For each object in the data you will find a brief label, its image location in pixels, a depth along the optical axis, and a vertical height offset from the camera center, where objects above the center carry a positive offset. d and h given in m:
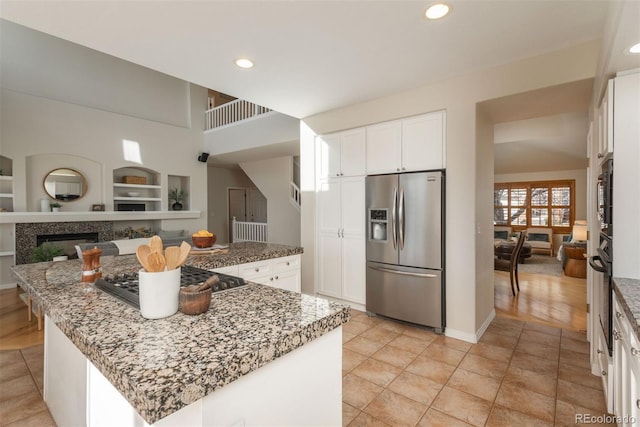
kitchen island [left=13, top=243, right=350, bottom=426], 0.71 -0.39
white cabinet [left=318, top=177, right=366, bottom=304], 3.74 -0.37
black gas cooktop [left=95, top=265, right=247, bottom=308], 1.27 -0.35
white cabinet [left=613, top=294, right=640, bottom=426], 1.17 -0.72
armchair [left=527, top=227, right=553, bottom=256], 8.23 -0.86
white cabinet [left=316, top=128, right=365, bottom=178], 3.73 +0.73
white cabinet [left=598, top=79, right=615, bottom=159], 1.74 +0.51
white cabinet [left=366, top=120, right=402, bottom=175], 3.41 +0.72
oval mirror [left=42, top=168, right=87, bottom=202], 5.79 +0.55
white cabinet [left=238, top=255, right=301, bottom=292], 2.52 -0.54
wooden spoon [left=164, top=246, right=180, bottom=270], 1.06 -0.16
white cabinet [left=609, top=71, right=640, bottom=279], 1.67 +0.17
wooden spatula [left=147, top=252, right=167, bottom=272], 1.03 -0.17
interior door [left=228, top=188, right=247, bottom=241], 10.11 +0.20
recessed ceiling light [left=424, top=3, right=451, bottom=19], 1.94 +1.30
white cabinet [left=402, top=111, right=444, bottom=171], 3.13 +0.71
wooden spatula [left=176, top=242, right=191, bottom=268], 1.08 -0.15
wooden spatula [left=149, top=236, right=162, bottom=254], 1.07 -0.12
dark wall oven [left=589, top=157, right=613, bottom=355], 1.70 -0.26
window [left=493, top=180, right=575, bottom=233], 8.40 +0.11
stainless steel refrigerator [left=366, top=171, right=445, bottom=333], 3.09 -0.41
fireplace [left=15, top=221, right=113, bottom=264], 5.36 -0.42
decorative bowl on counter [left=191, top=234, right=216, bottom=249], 2.64 -0.26
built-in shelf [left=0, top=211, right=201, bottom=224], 5.20 -0.08
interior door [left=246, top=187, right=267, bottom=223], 10.66 +0.20
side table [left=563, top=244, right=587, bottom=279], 5.40 -0.99
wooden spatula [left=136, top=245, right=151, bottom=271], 1.01 -0.14
